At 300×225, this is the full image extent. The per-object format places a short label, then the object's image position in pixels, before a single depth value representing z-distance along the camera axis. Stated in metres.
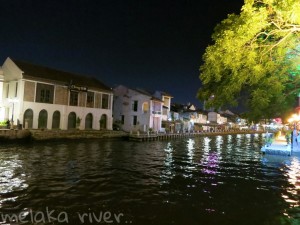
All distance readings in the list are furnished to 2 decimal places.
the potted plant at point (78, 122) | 43.50
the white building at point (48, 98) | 37.44
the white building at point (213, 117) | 106.44
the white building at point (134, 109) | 56.53
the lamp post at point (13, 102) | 37.12
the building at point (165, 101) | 65.50
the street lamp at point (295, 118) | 27.78
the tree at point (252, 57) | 7.86
